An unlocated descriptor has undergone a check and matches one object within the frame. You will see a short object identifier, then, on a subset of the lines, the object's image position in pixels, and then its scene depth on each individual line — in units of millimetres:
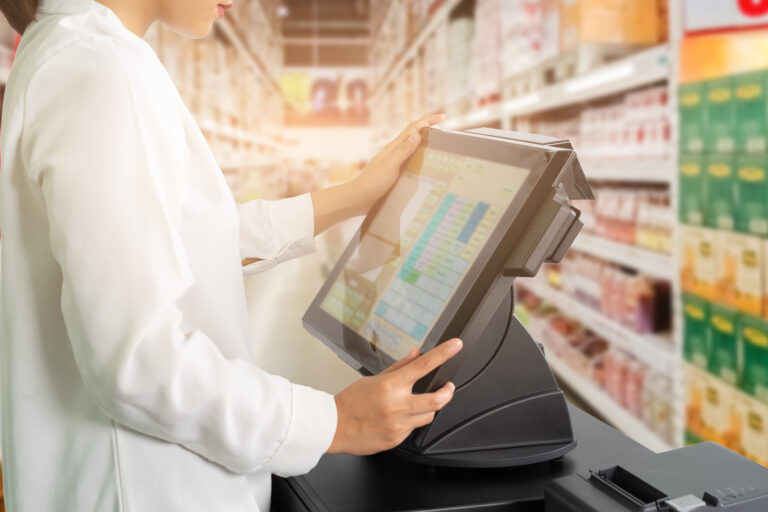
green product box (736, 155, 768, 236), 1926
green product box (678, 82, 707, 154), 2152
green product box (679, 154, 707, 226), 2176
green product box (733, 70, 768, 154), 1895
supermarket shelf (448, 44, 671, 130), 2340
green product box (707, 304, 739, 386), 2076
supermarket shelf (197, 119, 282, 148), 3925
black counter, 736
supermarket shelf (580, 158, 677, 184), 2387
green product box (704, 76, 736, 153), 2020
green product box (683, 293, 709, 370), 2213
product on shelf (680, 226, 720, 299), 2156
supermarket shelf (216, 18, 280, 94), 4782
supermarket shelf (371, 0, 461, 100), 4664
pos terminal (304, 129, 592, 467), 712
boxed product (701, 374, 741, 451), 2102
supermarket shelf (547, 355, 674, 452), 2598
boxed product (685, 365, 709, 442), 2244
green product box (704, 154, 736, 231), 2053
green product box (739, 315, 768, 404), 1957
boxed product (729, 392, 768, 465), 1963
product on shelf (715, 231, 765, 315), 1966
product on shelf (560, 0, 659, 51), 2711
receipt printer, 600
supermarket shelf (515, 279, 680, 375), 2454
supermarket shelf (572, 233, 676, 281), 2451
